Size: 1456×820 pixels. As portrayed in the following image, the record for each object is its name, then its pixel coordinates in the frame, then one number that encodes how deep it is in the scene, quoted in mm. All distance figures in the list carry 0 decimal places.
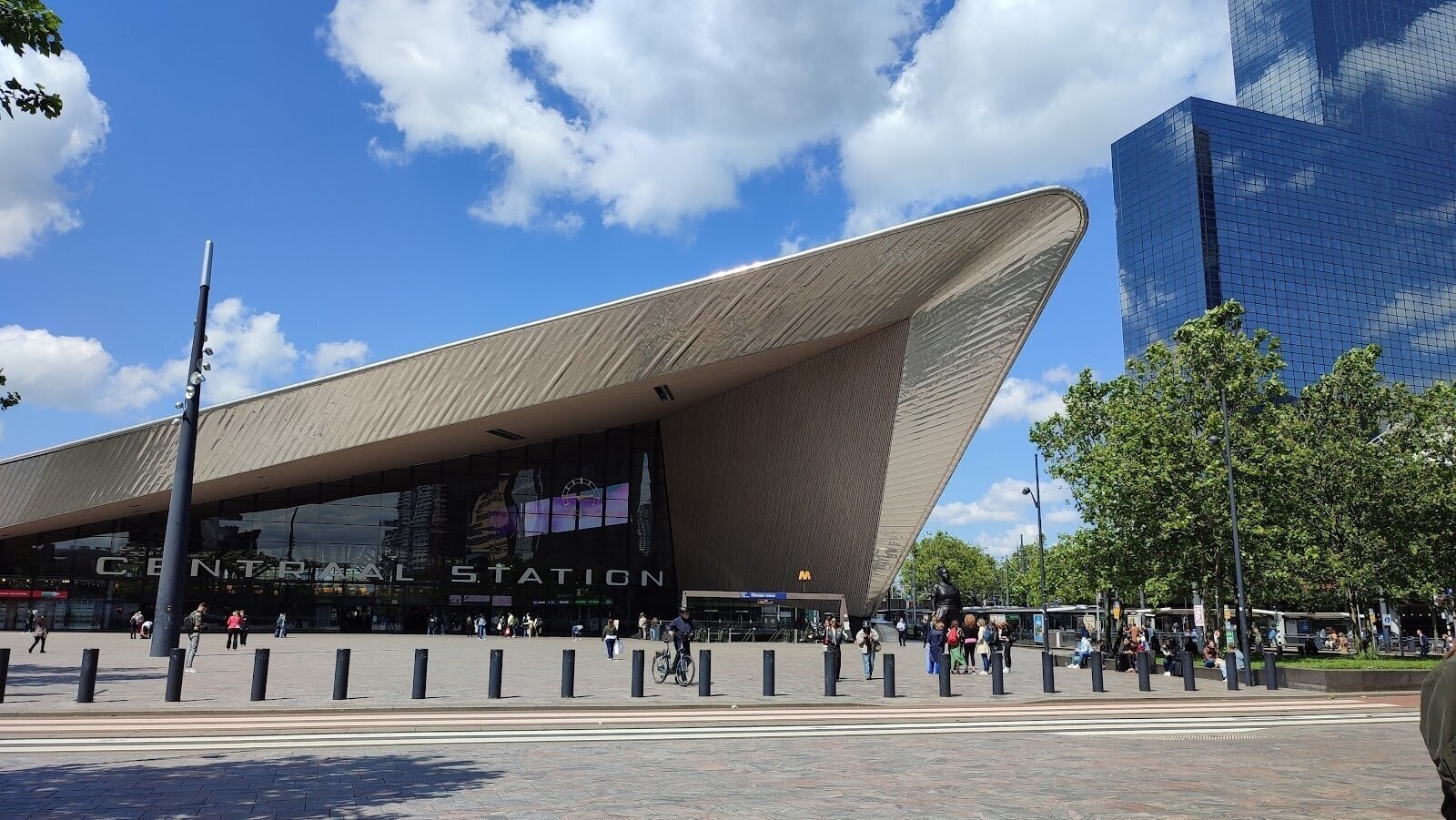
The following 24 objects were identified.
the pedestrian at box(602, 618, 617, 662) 26344
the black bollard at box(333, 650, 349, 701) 13888
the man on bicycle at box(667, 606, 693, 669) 18761
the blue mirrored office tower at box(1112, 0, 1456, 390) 112625
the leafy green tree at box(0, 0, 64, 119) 7766
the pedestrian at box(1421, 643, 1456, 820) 4250
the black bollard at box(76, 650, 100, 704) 12977
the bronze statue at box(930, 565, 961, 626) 25016
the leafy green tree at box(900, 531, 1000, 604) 99812
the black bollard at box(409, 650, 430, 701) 14289
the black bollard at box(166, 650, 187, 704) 13203
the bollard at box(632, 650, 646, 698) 15586
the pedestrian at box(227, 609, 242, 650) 28812
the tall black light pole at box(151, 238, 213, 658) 21672
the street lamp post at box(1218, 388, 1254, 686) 21281
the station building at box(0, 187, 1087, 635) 31250
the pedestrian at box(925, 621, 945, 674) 22109
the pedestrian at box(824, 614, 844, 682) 25344
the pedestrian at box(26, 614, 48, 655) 25636
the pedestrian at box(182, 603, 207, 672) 19227
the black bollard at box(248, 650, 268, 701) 13602
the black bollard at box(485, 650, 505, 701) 14539
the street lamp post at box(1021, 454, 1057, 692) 17853
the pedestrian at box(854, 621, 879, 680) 20531
